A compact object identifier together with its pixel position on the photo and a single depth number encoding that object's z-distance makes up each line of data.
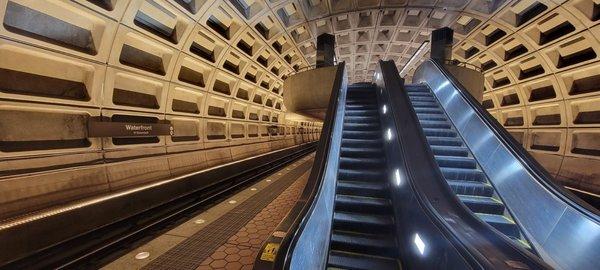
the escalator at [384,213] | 1.75
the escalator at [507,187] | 2.58
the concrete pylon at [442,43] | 9.70
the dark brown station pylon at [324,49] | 10.37
